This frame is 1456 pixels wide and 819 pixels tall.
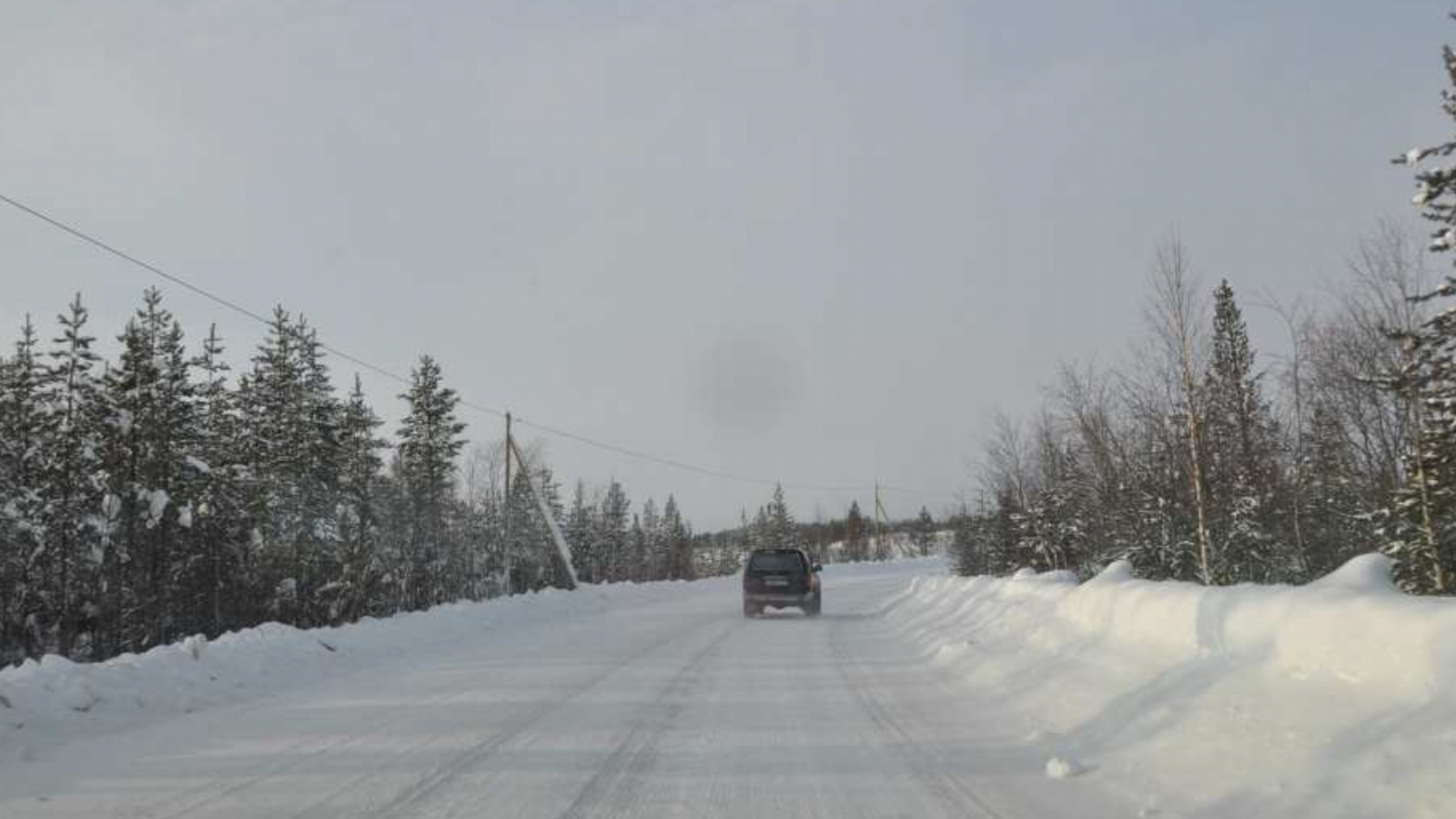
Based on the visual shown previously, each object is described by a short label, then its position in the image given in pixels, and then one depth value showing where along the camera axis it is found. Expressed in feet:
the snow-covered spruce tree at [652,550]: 368.68
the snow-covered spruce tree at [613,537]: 336.70
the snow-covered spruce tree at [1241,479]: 80.28
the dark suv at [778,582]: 78.69
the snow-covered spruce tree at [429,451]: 163.63
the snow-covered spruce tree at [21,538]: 104.27
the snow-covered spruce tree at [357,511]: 122.83
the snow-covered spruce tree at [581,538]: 293.64
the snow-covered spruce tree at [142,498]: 106.93
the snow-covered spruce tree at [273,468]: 124.77
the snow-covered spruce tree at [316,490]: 128.26
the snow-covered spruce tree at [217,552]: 116.67
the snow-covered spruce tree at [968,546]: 181.16
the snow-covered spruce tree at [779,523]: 384.27
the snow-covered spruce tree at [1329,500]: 75.10
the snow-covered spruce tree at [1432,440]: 49.70
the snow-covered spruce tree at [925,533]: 437.58
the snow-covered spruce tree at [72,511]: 106.73
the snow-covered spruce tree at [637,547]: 376.37
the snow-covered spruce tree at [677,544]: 359.66
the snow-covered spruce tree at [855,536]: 406.21
